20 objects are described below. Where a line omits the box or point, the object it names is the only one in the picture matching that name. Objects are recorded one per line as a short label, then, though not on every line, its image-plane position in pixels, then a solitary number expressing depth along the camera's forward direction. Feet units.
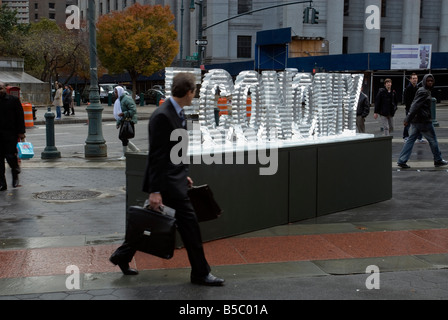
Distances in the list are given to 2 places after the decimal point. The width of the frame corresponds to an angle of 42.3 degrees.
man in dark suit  16.38
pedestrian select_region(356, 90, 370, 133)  54.24
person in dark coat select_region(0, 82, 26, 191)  33.40
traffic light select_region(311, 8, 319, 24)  106.83
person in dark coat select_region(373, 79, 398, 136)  56.44
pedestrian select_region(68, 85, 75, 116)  108.46
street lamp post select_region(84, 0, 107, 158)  49.70
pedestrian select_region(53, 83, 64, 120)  97.86
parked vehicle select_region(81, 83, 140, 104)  168.45
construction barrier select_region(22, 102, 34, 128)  76.95
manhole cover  31.08
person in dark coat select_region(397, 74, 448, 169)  39.73
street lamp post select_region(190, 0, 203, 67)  106.22
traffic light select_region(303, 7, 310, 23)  106.83
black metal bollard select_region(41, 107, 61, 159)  48.44
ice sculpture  23.65
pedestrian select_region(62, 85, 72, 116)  107.65
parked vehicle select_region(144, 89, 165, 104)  161.19
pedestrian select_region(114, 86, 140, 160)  44.83
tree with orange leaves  165.27
